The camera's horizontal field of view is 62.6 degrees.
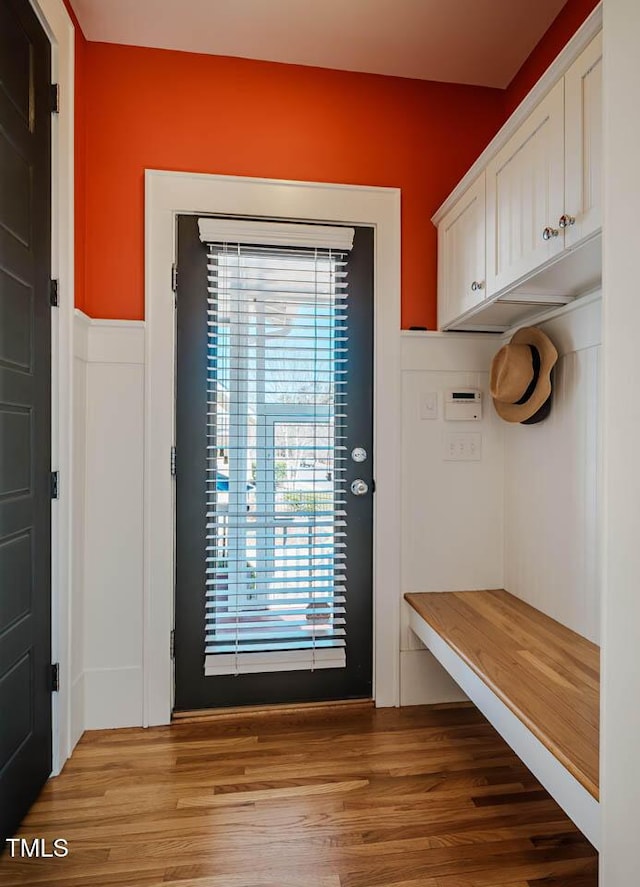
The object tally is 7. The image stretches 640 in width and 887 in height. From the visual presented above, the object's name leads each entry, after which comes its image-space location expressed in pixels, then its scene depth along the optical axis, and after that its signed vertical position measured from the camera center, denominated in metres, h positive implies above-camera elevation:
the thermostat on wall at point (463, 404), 2.44 +0.17
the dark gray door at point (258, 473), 2.27 -0.14
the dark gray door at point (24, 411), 1.54 +0.09
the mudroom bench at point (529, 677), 1.24 -0.72
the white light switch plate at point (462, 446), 2.45 -0.02
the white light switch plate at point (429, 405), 2.43 +0.17
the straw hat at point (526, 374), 2.02 +0.27
